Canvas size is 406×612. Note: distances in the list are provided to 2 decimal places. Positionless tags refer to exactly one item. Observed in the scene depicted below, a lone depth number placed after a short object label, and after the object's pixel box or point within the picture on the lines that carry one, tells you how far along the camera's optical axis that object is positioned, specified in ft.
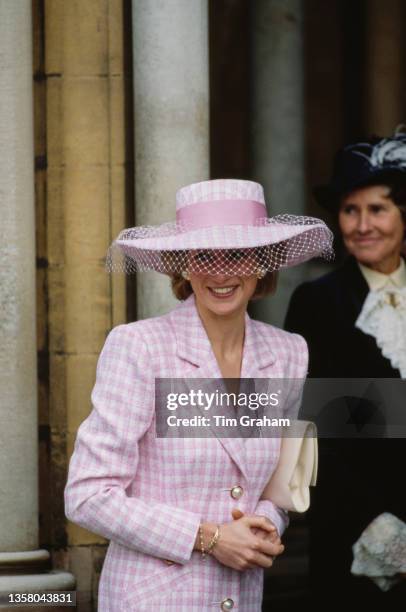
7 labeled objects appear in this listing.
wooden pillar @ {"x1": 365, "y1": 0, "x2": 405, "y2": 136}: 53.26
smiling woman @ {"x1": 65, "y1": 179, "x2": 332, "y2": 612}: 22.16
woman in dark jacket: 29.68
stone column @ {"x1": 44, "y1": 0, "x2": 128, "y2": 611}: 32.35
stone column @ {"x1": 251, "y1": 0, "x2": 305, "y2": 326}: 47.83
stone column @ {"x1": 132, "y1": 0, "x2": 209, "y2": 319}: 31.94
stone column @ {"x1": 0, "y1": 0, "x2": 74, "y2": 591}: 31.35
